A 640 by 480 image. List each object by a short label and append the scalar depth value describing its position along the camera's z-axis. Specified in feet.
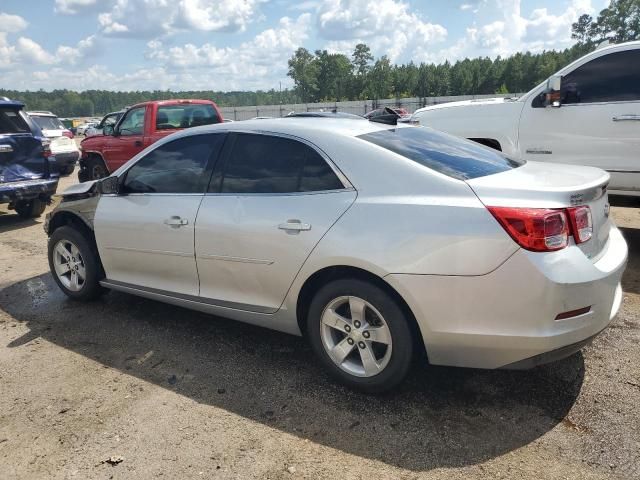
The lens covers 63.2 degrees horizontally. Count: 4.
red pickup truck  30.81
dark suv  25.84
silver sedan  8.32
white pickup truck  17.34
